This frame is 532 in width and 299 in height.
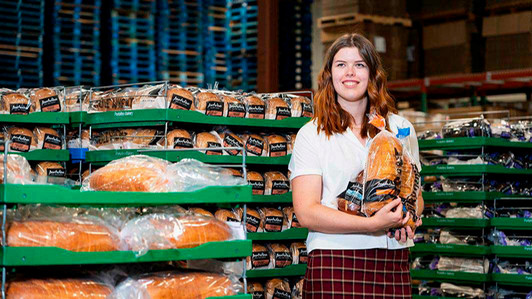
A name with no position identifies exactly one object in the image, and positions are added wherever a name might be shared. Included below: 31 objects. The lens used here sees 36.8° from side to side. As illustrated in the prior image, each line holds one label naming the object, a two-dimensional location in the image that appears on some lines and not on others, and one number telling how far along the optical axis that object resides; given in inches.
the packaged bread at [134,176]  108.6
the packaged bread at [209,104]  174.9
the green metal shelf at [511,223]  207.2
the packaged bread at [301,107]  189.0
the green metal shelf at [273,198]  176.9
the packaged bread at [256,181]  178.2
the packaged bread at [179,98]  169.6
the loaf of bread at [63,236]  97.0
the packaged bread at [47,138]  178.9
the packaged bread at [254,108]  182.1
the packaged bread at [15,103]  177.0
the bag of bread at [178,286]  103.0
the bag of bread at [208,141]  173.8
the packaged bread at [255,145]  181.2
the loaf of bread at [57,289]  97.0
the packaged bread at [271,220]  180.1
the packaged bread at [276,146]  183.0
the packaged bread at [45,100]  179.3
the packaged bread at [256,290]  176.4
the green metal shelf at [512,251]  207.5
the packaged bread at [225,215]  172.6
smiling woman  117.2
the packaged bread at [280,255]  180.2
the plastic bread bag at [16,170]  97.3
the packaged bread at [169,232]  103.8
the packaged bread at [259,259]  176.9
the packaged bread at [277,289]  178.6
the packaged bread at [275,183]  181.3
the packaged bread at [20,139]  176.4
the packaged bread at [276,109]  184.9
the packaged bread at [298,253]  183.3
